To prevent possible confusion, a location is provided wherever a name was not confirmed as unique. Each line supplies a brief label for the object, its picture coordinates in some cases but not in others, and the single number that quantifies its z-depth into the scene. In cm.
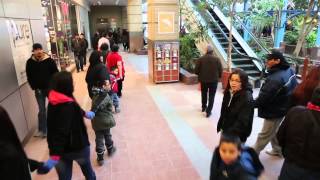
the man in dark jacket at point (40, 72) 420
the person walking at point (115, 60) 593
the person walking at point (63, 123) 221
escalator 841
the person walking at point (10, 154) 175
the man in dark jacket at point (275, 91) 301
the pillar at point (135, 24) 1705
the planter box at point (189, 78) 799
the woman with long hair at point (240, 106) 264
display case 800
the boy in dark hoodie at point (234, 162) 182
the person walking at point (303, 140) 188
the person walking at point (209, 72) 522
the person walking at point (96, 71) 349
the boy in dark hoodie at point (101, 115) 334
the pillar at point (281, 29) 1196
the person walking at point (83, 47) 1059
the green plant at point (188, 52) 890
